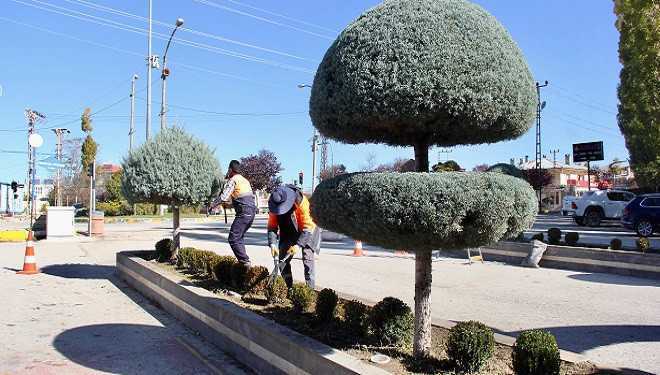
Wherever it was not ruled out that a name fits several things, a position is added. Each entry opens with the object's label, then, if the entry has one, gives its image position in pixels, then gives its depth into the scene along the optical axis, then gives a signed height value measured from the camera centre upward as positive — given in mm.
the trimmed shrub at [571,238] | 11453 -751
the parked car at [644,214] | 17062 -278
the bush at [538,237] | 11844 -757
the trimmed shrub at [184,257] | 8184 -874
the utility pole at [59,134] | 48812 +7056
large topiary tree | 3004 +649
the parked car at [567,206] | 29877 -13
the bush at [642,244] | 9742 -760
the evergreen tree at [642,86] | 14836 +4667
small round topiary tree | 8250 +569
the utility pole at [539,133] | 34559 +5813
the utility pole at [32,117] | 40738 +7417
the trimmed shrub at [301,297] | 5125 -959
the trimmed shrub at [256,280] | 6078 -934
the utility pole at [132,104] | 36950 +7665
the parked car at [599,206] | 23250 -5
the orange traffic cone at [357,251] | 13414 -1269
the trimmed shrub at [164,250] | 9359 -860
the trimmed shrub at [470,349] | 3451 -1015
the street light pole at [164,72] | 20475 +6764
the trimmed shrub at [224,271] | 6777 -914
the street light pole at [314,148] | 31016 +3612
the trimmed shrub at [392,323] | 4066 -977
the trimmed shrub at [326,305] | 4738 -967
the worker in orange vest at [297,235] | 6328 -392
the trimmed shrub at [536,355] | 3139 -970
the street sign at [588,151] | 42625 +4826
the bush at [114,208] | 38344 -258
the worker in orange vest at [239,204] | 7316 +17
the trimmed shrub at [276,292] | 5750 -1019
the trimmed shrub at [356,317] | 4402 -1015
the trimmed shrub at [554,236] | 11620 -717
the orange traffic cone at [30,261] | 10570 -1226
